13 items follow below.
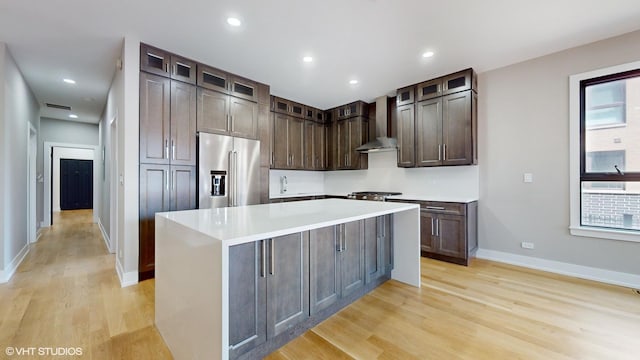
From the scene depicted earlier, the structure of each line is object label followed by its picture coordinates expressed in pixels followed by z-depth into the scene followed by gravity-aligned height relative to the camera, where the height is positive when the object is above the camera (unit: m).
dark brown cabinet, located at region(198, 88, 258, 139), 3.40 +0.93
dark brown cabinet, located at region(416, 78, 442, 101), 3.80 +1.36
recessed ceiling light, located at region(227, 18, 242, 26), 2.43 +1.52
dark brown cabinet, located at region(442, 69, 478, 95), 3.52 +1.38
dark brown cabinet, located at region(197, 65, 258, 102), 3.39 +1.38
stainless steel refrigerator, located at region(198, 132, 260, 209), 3.32 +0.13
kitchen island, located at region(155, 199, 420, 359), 1.26 -0.60
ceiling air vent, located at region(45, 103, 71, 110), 5.20 +1.54
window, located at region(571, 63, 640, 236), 2.76 +0.32
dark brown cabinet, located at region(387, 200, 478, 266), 3.35 -0.70
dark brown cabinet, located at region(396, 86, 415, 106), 4.09 +1.36
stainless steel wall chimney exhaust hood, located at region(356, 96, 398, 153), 4.47 +0.79
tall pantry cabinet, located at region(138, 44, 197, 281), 2.90 +0.48
